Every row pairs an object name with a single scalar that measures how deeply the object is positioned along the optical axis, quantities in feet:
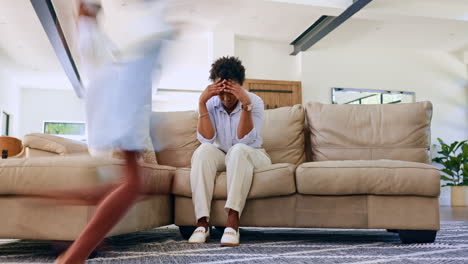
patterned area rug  5.34
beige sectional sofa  5.64
